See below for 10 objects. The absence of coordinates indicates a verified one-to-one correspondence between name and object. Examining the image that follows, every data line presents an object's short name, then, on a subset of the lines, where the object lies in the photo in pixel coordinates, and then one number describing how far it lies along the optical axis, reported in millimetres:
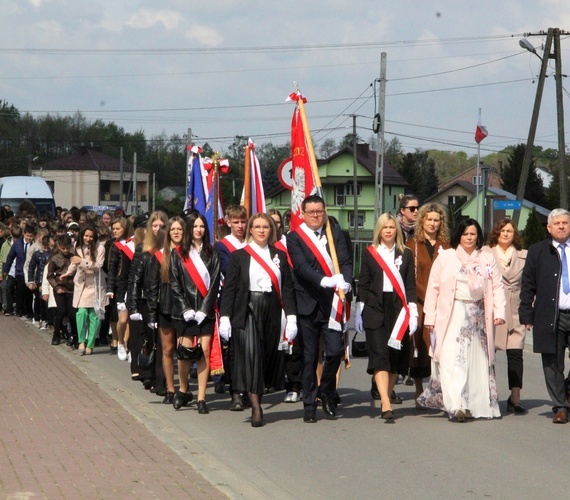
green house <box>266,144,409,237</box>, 92750
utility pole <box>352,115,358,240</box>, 61688
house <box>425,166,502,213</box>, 108900
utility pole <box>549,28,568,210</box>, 33438
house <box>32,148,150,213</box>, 115938
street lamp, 33531
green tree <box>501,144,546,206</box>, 100750
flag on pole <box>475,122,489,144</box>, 35750
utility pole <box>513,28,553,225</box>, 34406
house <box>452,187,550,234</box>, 87875
